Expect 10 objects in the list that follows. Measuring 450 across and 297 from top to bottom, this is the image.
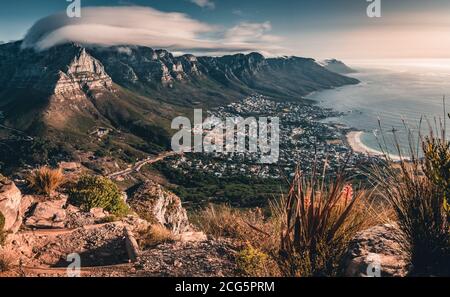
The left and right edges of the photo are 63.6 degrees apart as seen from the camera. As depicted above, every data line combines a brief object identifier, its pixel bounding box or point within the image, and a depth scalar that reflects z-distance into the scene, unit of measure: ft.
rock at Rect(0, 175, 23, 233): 31.19
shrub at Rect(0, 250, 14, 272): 23.97
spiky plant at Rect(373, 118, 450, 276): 17.89
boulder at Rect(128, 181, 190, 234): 61.38
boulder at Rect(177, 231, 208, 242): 31.47
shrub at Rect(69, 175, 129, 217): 43.72
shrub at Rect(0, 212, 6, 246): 27.75
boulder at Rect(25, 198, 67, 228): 35.47
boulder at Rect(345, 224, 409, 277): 18.43
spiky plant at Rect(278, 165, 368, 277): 18.71
